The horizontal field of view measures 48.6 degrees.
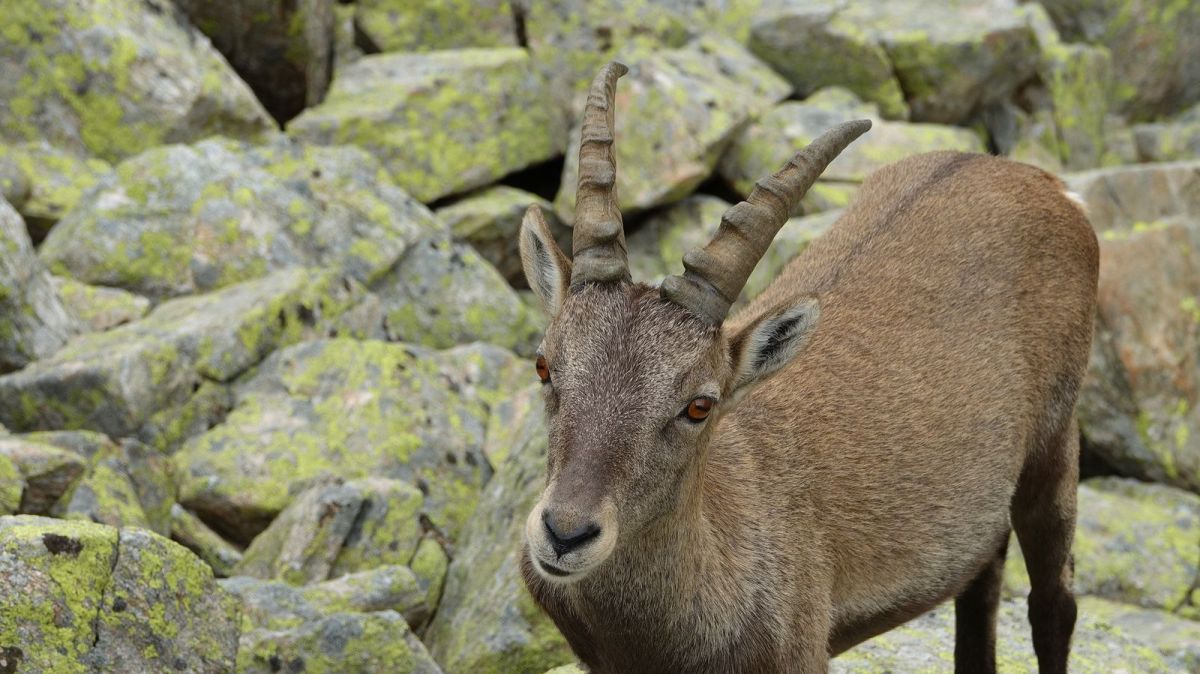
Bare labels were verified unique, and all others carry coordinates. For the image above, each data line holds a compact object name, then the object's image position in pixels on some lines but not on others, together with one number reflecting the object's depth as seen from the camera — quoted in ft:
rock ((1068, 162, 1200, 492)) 47.14
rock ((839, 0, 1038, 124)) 73.36
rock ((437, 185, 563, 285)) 60.34
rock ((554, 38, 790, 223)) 60.54
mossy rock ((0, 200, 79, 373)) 40.11
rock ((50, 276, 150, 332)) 43.83
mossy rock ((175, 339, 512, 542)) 37.19
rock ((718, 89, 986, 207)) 62.90
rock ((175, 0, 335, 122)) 59.57
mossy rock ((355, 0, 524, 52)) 69.87
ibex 19.48
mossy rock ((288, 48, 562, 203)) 61.26
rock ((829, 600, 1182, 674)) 29.19
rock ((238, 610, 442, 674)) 26.76
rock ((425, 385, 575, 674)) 29.89
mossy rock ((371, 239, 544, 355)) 51.44
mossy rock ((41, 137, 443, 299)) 46.16
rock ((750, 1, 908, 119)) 73.36
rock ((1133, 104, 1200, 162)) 85.46
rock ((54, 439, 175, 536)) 32.55
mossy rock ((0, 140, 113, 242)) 50.26
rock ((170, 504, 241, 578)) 34.83
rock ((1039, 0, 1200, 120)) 90.89
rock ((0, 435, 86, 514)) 30.68
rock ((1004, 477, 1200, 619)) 40.65
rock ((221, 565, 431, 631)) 28.50
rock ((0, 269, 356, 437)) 37.68
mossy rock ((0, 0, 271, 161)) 53.52
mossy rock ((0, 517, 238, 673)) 21.68
